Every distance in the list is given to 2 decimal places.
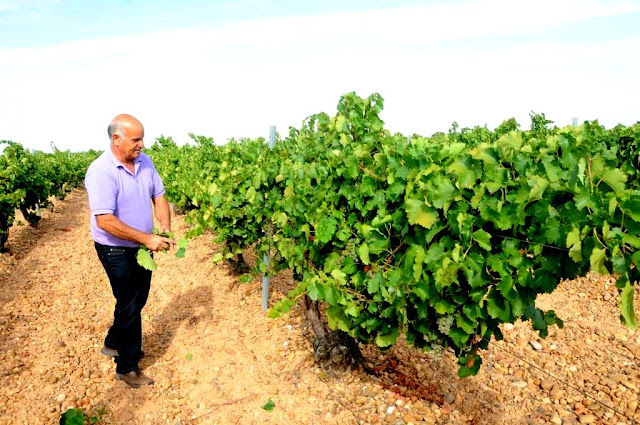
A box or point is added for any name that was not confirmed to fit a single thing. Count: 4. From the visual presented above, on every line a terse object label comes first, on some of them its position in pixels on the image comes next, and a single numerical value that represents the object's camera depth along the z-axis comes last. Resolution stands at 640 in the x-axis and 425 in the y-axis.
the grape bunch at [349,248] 3.52
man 4.00
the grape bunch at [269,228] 5.78
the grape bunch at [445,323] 2.93
